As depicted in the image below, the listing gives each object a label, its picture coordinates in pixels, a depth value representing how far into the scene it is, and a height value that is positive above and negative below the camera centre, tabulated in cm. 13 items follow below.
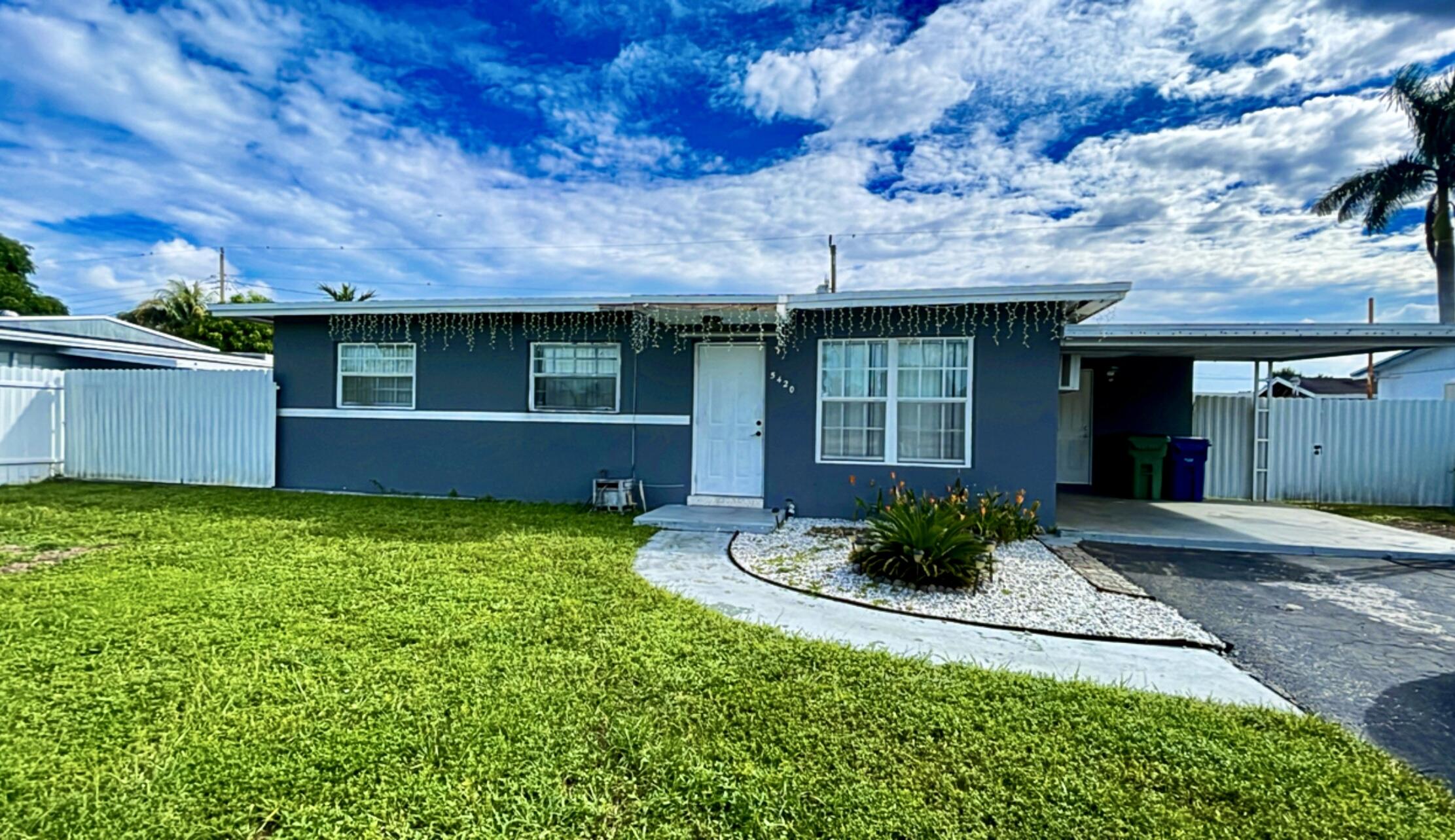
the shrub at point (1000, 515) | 678 -105
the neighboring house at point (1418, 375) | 1752 +142
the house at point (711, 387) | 733 +38
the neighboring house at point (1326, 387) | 2303 +144
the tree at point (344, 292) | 2219 +430
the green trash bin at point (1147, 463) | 1007 -69
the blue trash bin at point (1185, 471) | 1010 -81
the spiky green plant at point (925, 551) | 505 -109
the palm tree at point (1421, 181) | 1677 +663
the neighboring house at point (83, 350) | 1124 +118
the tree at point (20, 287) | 2922 +575
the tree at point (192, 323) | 2273 +321
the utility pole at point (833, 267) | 2495 +591
